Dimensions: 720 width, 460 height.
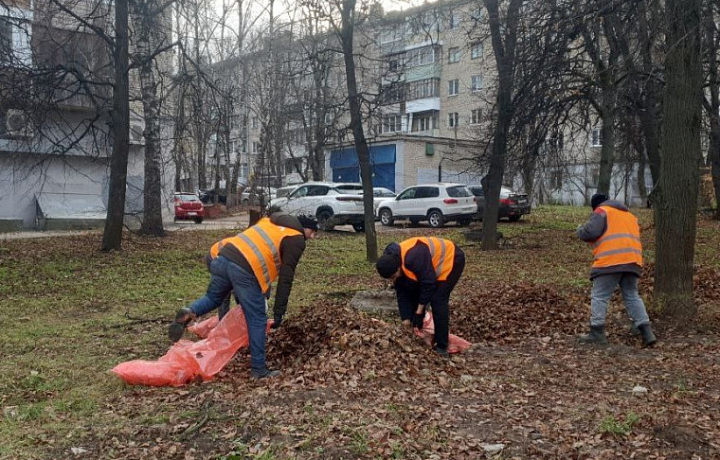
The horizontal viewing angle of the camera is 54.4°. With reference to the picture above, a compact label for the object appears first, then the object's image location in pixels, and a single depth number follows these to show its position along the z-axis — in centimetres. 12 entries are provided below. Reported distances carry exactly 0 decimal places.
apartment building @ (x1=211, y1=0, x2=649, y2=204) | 1430
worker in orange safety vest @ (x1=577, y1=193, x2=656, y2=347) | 675
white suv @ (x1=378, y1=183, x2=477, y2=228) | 2328
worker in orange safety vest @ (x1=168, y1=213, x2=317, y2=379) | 567
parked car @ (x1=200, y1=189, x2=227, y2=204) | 4134
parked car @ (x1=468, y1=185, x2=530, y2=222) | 2353
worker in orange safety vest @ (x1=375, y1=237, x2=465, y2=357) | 621
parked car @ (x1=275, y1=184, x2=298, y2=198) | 3049
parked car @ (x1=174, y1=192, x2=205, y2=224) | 2727
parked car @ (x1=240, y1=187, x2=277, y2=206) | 3371
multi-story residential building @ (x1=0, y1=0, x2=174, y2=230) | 1226
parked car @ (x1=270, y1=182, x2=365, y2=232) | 2134
